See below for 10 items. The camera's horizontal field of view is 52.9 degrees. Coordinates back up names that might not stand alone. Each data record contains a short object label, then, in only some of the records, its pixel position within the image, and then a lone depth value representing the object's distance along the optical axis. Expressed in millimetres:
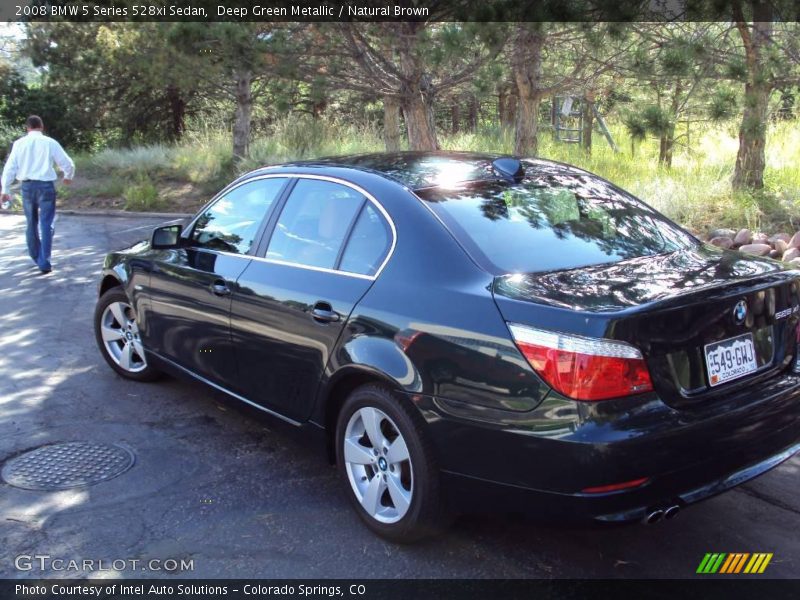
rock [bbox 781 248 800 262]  7777
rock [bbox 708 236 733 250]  8391
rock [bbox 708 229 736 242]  8797
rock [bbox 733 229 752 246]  8430
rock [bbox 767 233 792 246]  8305
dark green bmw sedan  2988
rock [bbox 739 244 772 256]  8023
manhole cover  4305
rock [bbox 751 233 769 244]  8336
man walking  9789
